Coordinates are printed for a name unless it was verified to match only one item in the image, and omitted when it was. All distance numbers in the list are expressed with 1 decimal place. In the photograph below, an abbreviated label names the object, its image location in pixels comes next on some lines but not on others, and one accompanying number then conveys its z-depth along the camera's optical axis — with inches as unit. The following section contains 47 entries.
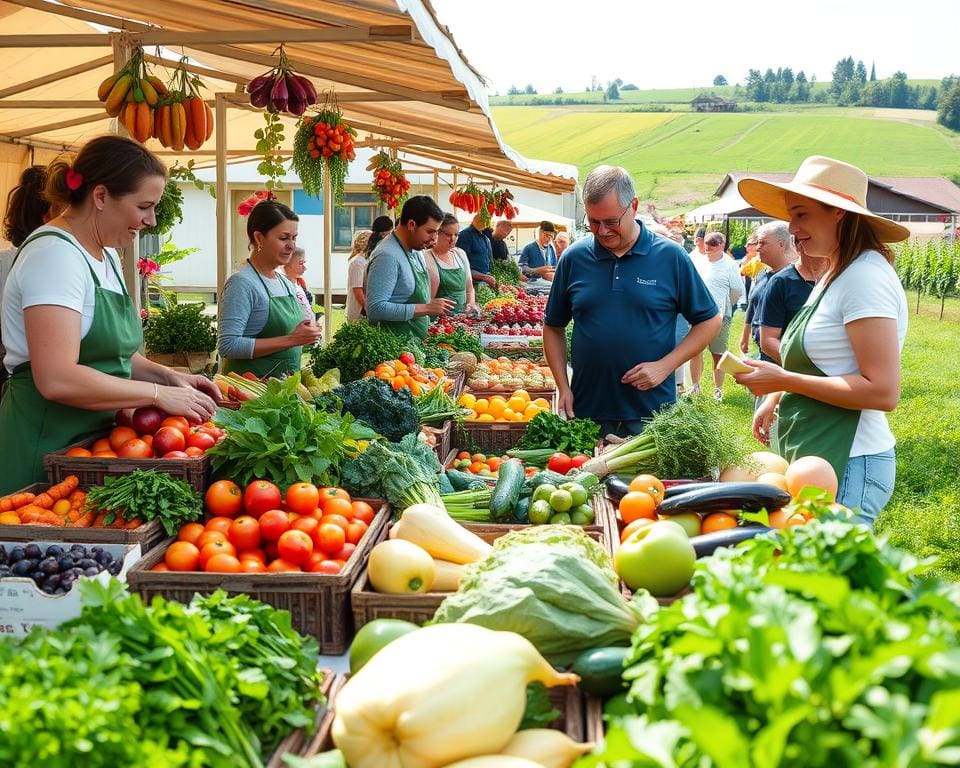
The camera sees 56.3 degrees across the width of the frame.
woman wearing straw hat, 124.7
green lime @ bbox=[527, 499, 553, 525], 122.8
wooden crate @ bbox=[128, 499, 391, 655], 97.8
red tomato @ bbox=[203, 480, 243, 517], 116.3
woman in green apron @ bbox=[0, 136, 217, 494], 115.5
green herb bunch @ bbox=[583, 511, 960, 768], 42.1
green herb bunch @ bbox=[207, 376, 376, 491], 120.7
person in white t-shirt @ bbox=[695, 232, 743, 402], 466.0
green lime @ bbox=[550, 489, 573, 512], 122.6
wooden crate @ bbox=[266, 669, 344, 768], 66.3
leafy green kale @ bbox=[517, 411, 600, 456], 162.9
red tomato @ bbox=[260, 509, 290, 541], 110.3
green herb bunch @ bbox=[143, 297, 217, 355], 302.7
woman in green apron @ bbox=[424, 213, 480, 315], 348.2
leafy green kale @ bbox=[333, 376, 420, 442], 154.3
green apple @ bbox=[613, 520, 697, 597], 89.0
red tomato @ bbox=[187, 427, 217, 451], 126.5
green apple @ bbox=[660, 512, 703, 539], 106.3
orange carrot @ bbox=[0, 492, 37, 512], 113.5
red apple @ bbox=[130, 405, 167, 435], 129.4
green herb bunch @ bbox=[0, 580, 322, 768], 51.1
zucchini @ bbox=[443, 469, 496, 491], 147.6
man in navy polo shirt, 177.0
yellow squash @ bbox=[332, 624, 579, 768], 61.9
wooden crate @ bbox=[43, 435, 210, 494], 119.8
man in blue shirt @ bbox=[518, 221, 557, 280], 683.4
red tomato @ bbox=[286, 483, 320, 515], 115.6
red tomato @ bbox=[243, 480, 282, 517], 115.6
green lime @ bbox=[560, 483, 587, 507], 124.0
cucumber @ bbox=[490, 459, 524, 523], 128.0
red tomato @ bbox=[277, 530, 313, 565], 105.7
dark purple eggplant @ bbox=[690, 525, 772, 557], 96.4
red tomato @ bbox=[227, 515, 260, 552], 109.4
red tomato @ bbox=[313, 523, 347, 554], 108.3
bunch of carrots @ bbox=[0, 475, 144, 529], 109.8
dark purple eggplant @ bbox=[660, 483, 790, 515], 104.9
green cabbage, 76.5
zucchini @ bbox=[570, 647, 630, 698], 71.9
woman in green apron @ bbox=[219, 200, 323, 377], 200.5
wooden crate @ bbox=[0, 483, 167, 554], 105.0
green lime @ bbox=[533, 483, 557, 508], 125.5
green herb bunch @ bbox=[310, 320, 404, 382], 222.7
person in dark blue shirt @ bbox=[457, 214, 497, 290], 540.7
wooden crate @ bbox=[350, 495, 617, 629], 95.2
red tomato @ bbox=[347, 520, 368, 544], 112.1
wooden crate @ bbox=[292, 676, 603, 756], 69.2
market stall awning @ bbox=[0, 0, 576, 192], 171.3
